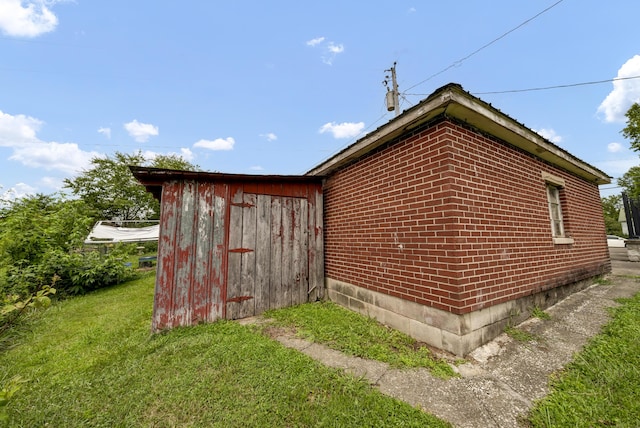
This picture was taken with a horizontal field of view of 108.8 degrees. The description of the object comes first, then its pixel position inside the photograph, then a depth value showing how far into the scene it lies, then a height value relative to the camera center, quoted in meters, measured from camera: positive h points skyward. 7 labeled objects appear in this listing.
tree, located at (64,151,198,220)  22.06 +4.87
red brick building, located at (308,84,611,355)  2.94 +0.14
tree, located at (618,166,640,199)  16.75 +6.28
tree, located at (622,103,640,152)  14.64 +6.79
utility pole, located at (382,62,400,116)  10.81 +6.56
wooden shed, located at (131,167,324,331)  3.87 -0.16
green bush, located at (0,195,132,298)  6.09 -0.40
